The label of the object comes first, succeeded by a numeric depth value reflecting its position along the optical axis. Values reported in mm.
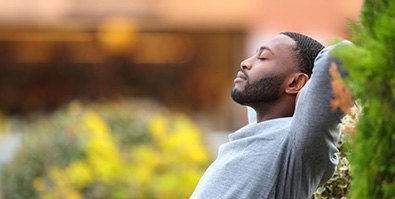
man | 5261
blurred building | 30067
